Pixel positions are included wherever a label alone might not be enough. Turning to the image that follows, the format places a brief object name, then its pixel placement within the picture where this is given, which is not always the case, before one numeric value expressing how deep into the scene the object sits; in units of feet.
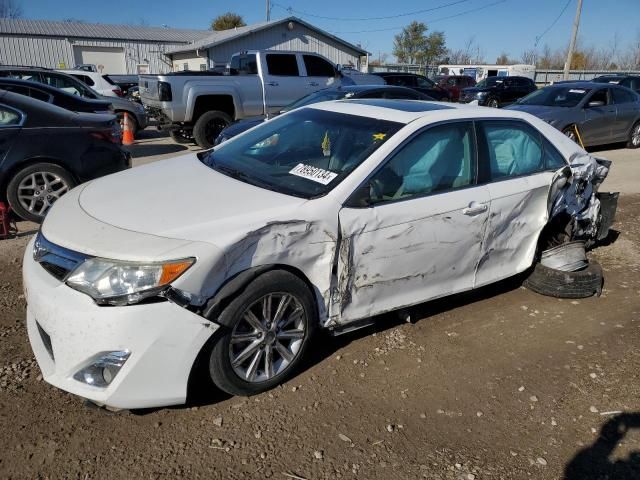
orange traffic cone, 37.68
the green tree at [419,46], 176.04
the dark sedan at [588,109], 35.73
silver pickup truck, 35.73
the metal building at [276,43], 103.91
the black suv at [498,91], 71.77
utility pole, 95.14
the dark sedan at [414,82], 57.53
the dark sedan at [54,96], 27.78
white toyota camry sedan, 8.30
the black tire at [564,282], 14.66
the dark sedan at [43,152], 18.39
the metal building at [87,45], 118.83
